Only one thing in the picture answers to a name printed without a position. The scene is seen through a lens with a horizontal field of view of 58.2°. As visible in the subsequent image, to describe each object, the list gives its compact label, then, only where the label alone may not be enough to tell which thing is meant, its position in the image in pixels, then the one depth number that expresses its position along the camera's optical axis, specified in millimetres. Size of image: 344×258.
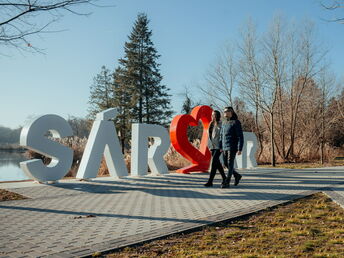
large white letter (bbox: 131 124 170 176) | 9406
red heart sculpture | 10523
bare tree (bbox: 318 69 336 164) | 20644
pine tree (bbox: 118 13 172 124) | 33656
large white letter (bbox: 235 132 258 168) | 13138
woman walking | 7484
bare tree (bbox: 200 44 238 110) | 21688
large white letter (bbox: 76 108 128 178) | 8484
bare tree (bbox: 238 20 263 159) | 19031
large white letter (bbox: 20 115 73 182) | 7398
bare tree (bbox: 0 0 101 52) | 6156
